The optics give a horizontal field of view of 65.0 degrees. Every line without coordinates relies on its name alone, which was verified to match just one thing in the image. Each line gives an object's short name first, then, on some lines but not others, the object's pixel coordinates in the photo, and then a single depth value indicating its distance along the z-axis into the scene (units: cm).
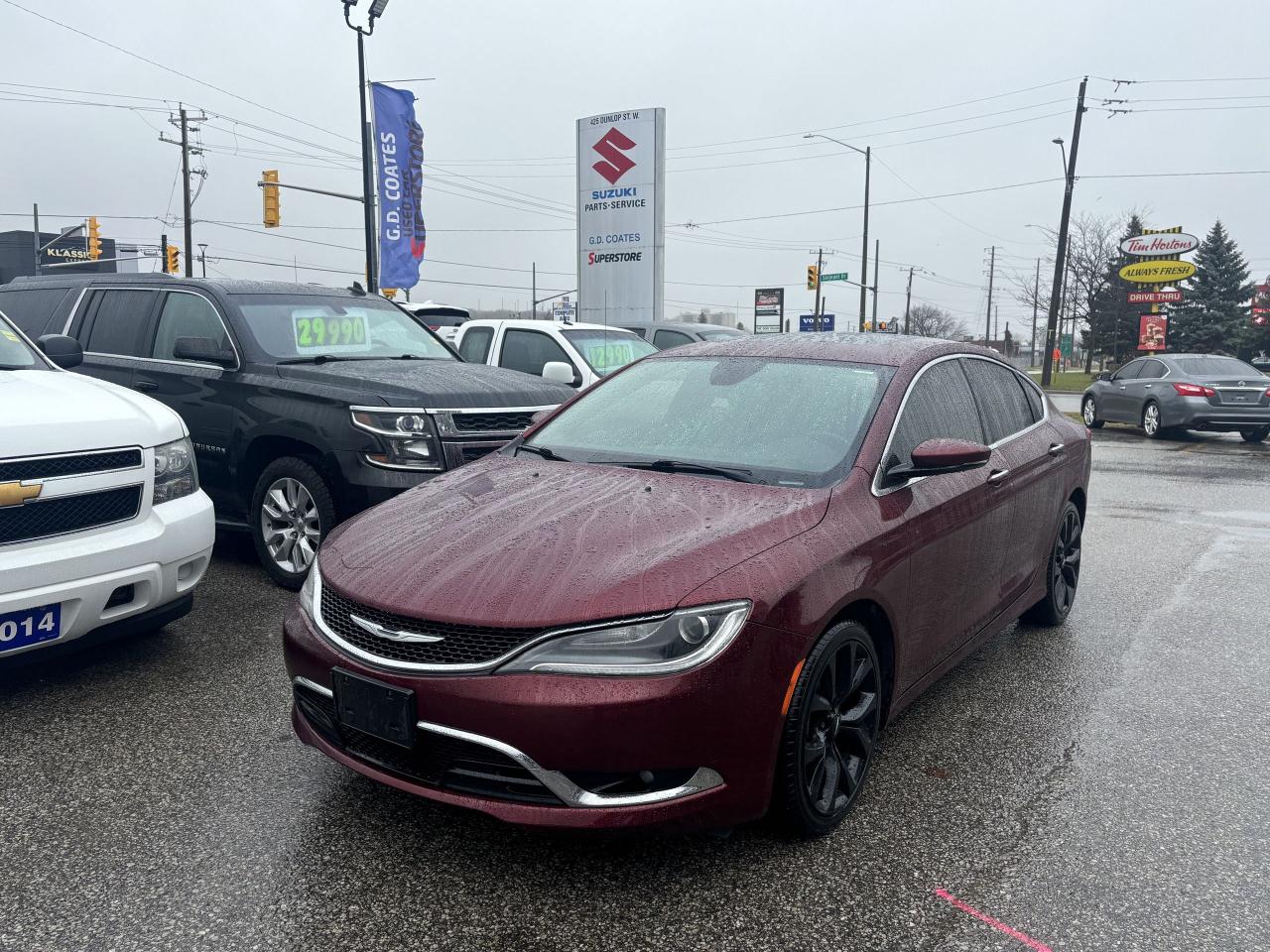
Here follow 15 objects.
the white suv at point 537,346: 986
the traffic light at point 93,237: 3928
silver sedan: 1602
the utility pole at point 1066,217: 2816
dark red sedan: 256
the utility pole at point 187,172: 4656
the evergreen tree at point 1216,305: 5991
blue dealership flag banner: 2200
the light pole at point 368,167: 1889
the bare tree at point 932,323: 10000
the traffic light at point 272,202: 2767
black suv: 562
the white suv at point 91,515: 365
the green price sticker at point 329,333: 657
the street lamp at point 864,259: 3811
